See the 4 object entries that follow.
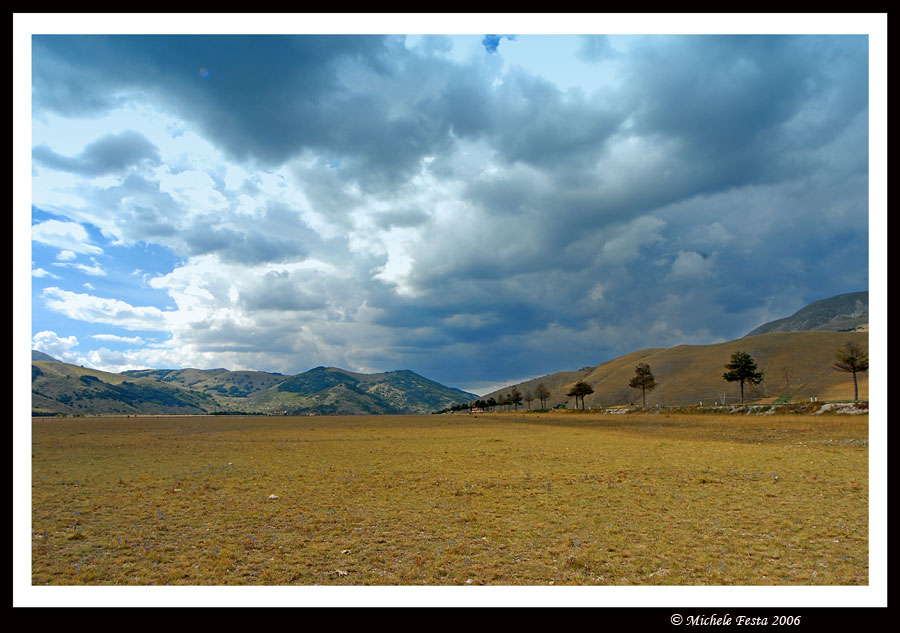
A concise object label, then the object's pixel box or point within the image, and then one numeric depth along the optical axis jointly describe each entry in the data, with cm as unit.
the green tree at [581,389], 16738
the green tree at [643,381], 13909
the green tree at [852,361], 8450
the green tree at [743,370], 11144
